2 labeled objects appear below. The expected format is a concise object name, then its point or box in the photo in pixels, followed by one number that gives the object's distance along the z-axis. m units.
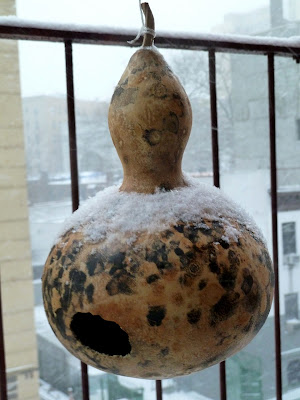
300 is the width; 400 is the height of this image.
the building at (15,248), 2.80
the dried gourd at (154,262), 0.70
